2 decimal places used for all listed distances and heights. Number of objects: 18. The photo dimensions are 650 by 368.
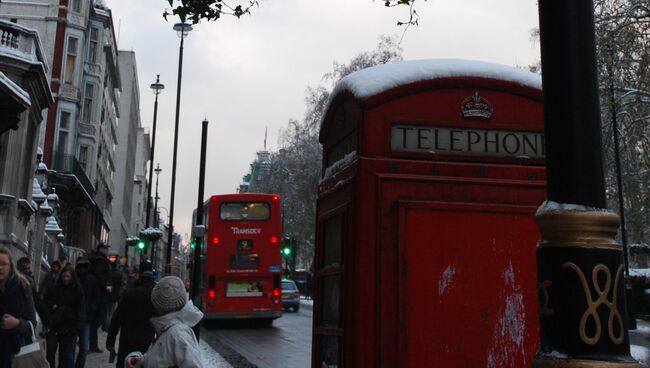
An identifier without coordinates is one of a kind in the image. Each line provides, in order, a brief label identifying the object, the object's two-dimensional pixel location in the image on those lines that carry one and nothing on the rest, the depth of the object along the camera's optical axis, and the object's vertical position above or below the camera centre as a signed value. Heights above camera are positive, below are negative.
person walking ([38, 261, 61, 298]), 12.27 +0.27
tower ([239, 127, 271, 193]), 55.62 +11.41
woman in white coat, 3.95 -0.23
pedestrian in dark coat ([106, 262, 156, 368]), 7.92 -0.36
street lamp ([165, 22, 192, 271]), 25.70 +8.24
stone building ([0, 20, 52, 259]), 16.61 +4.35
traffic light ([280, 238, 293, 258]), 25.52 +1.91
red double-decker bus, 20.84 +1.16
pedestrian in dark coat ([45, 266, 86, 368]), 8.80 -0.29
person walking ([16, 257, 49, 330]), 7.25 -0.19
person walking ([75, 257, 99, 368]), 10.74 +0.10
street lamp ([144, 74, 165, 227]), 34.19 +9.80
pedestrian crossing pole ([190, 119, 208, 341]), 16.91 +1.74
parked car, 31.34 -0.06
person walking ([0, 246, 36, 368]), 5.05 -0.16
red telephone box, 4.30 +0.52
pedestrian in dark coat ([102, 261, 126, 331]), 15.38 +0.14
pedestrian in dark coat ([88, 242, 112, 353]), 12.49 +0.24
